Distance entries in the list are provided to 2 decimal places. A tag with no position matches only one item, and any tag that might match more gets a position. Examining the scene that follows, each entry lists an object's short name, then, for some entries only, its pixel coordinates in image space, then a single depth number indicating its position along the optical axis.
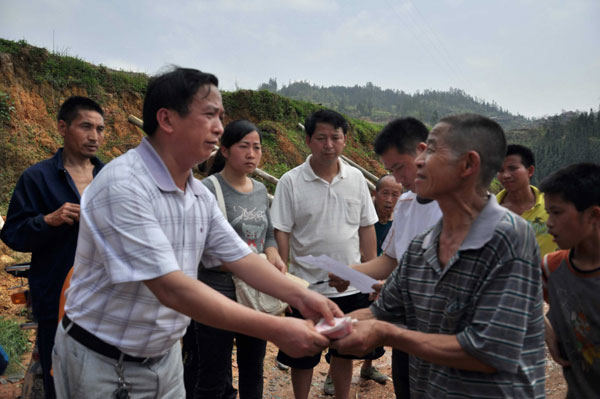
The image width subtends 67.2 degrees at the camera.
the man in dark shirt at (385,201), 5.11
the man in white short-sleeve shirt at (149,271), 1.72
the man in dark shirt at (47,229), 2.88
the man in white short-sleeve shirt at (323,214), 3.79
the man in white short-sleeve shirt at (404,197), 2.84
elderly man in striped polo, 1.54
